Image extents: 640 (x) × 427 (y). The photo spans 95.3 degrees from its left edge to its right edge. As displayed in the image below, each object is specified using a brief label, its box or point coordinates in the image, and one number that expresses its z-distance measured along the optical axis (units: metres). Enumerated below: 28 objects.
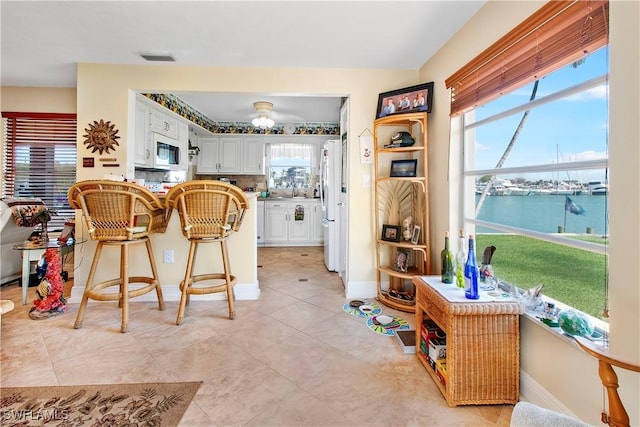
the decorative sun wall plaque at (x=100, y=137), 2.87
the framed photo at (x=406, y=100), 2.62
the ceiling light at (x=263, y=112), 4.41
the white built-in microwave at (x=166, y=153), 3.74
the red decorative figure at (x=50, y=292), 2.51
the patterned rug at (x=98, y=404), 1.37
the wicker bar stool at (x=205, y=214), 2.28
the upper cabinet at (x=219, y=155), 5.78
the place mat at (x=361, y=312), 2.60
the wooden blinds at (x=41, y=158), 3.75
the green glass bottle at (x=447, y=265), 1.83
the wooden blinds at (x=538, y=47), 1.18
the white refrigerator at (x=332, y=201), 3.77
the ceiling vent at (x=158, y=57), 2.68
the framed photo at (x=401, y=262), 2.81
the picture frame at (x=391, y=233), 2.86
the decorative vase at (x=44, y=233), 2.89
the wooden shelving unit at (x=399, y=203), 2.65
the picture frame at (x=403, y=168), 2.77
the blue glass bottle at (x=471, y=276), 1.56
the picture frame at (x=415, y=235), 2.71
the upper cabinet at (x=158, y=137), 3.37
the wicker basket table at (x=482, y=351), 1.48
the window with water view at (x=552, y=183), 1.29
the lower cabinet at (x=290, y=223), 5.64
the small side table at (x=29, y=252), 2.71
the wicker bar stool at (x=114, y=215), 2.16
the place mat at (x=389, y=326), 2.28
